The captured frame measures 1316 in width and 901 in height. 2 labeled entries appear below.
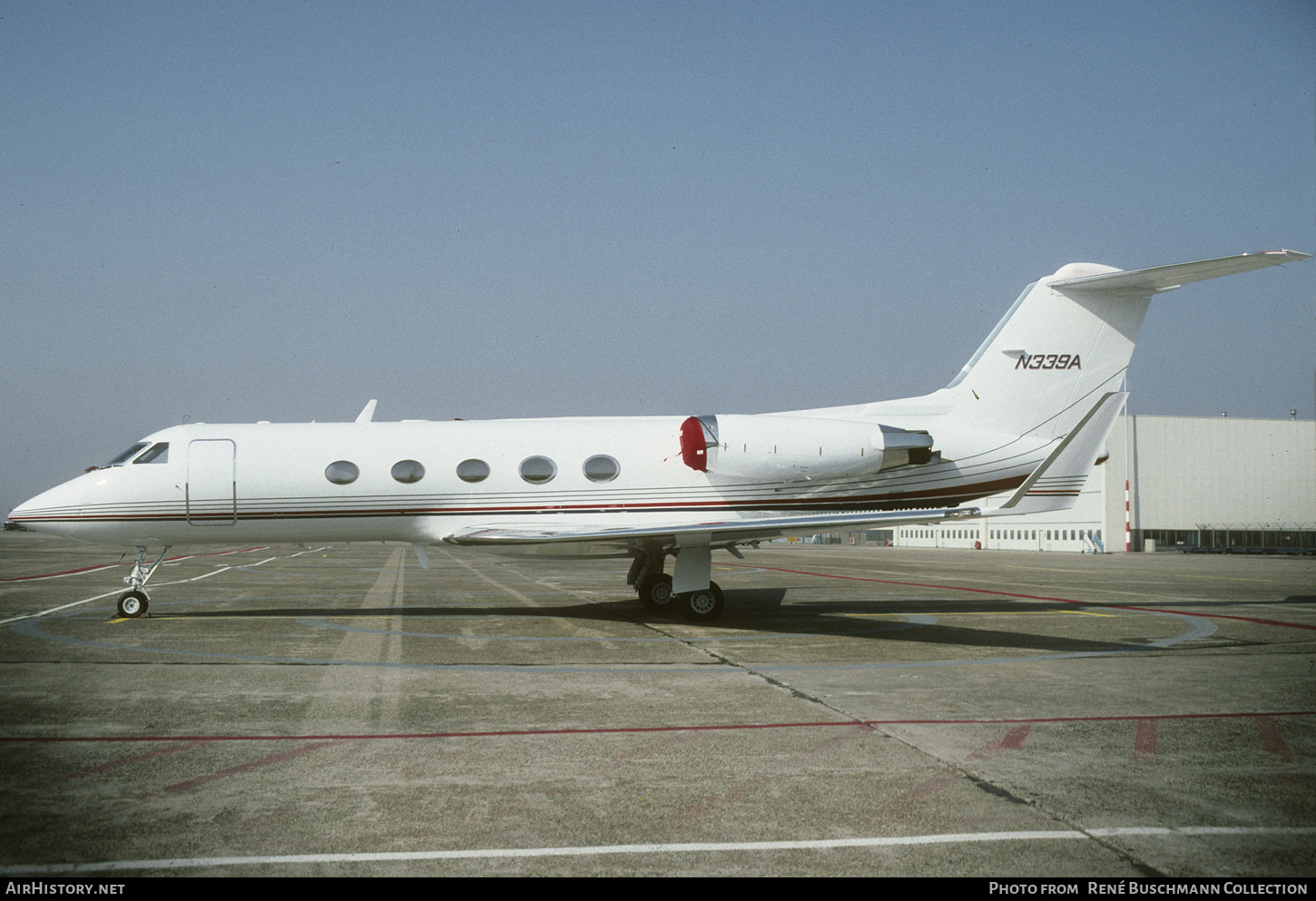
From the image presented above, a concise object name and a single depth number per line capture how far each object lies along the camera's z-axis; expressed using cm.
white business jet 1480
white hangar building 5822
